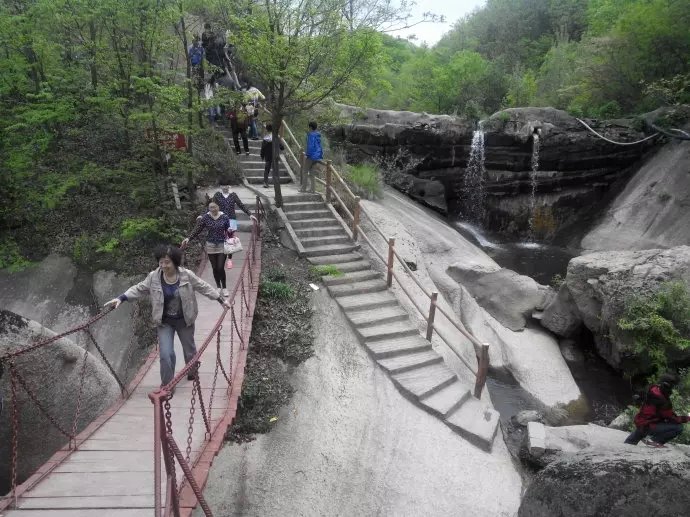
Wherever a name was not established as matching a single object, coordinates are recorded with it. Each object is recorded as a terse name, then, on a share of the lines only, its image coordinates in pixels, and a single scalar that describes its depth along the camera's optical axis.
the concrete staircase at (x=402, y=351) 7.94
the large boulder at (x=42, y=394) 5.67
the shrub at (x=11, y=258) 10.08
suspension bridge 3.78
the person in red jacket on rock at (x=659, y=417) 6.42
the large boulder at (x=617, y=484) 4.68
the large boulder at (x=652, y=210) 15.73
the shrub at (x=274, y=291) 8.90
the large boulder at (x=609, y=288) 10.29
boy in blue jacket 11.89
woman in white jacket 5.16
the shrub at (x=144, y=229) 9.61
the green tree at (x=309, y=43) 9.23
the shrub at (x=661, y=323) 9.63
